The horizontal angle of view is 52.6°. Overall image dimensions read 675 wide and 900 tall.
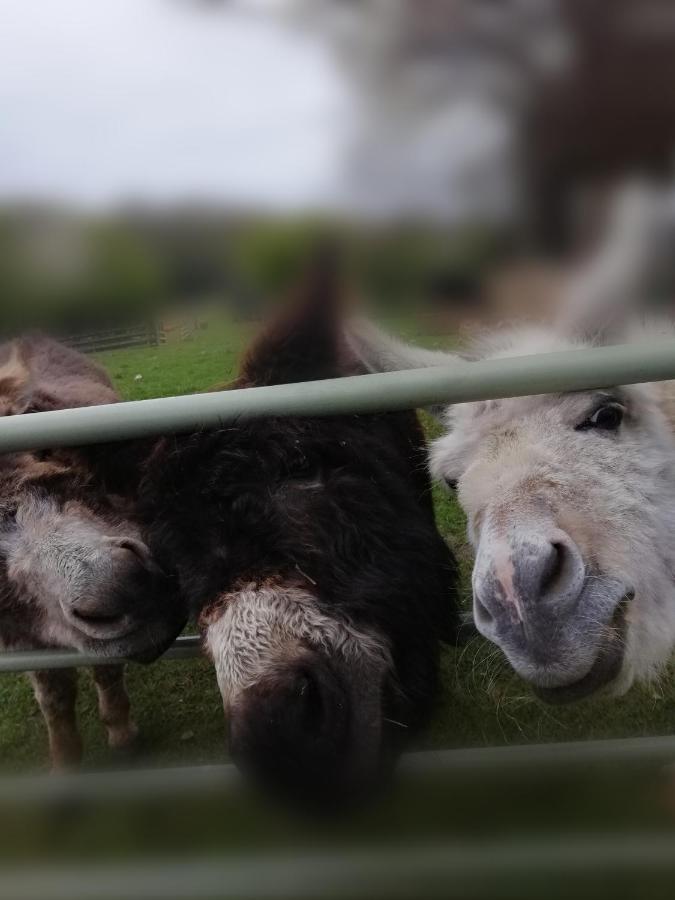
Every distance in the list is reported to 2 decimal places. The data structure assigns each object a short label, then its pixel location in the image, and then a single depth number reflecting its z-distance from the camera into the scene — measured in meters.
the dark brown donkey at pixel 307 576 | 0.52
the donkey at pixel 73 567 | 0.64
